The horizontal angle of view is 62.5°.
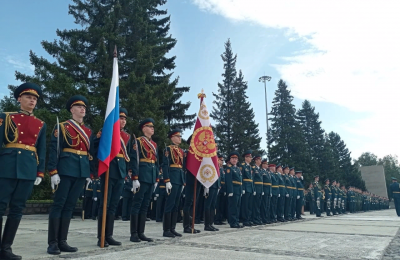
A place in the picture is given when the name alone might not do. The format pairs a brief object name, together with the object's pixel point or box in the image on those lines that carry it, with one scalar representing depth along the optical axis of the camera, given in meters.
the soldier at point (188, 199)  7.20
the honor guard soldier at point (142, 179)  5.75
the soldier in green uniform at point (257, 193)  10.45
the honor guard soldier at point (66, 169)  4.50
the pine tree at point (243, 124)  33.19
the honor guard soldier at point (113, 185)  5.26
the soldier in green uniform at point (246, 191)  9.67
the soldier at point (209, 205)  7.77
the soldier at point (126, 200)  10.66
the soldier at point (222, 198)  11.12
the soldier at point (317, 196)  16.80
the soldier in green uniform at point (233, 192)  8.88
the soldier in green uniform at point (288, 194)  12.91
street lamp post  44.78
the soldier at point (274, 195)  11.82
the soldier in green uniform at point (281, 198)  12.34
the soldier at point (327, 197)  18.59
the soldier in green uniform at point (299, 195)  14.10
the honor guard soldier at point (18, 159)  4.00
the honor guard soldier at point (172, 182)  6.52
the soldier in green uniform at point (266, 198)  11.04
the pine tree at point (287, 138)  39.16
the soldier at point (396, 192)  18.61
